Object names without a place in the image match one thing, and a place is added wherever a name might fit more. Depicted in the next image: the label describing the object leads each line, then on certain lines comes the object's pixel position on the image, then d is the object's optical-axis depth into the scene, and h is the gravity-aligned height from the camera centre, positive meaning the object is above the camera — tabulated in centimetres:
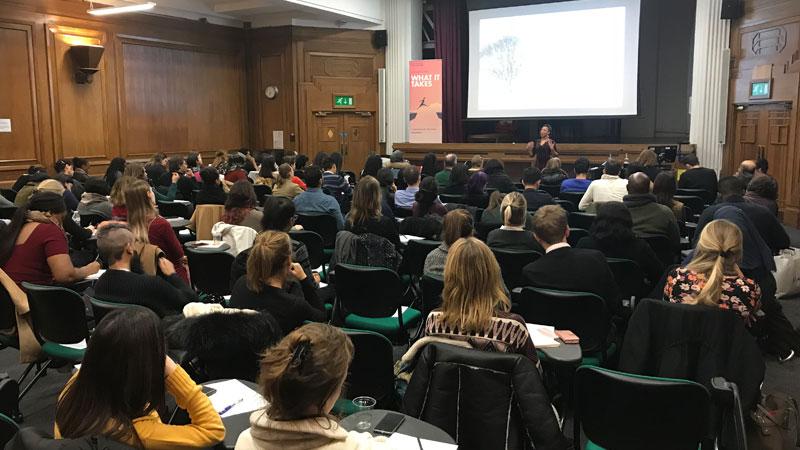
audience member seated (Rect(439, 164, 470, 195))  788 -51
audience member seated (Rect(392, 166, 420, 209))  718 -58
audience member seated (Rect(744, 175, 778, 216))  573 -49
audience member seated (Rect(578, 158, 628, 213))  675 -54
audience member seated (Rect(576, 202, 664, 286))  455 -71
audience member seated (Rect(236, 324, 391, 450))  164 -64
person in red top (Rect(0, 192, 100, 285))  418 -71
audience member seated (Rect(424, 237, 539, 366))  255 -68
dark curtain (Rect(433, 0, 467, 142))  1405 +186
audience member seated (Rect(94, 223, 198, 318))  346 -75
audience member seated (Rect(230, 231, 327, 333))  319 -72
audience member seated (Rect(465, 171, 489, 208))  748 -62
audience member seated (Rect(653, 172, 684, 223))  609 -51
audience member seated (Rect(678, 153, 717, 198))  826 -53
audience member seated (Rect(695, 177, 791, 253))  519 -67
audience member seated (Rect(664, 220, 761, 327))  319 -68
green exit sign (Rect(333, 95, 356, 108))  1394 +77
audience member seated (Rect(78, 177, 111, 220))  648 -60
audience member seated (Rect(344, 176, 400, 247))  507 -59
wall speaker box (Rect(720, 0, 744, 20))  1060 +202
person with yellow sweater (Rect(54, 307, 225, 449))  184 -69
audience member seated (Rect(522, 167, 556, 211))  671 -57
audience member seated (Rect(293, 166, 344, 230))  628 -61
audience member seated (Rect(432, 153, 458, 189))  902 -56
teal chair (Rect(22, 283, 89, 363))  360 -101
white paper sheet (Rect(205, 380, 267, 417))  235 -95
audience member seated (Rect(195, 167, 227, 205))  671 -53
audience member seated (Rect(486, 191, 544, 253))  461 -65
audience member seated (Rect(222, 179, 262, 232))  520 -54
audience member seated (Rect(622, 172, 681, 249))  529 -62
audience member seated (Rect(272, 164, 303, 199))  732 -53
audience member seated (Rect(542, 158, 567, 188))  865 -49
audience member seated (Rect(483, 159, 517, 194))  795 -50
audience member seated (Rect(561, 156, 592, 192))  794 -53
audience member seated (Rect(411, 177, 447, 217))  595 -58
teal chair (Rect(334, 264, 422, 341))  412 -104
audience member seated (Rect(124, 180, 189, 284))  445 -59
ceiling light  1006 +200
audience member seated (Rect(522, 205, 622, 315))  366 -73
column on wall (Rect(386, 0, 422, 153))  1395 +177
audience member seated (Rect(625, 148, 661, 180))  813 -35
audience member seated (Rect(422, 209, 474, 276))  419 -61
